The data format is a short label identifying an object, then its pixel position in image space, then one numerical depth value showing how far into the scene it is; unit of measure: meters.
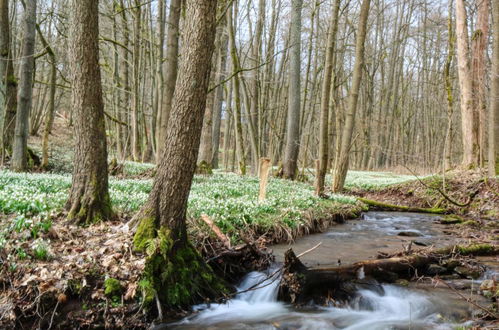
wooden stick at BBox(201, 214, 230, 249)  6.14
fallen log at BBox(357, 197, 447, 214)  12.55
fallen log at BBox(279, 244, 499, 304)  5.32
